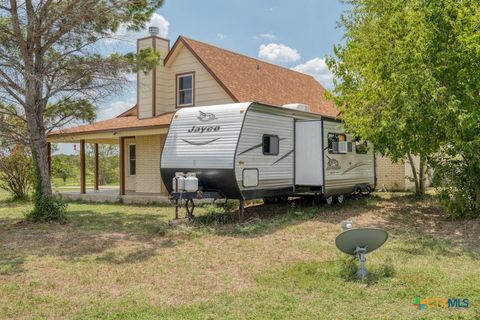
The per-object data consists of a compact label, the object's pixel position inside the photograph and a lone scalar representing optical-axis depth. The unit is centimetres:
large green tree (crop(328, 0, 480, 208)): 978
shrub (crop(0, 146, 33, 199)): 1892
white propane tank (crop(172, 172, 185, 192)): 1099
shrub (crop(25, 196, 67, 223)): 1230
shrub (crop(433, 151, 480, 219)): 1081
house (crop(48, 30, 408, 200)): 1703
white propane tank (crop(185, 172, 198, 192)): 1093
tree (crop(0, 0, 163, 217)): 1171
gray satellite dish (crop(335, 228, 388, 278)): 640
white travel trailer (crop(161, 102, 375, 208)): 1098
